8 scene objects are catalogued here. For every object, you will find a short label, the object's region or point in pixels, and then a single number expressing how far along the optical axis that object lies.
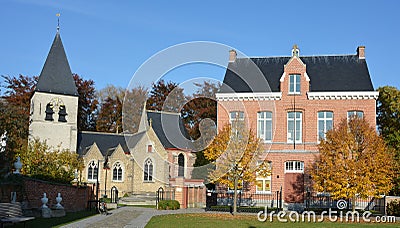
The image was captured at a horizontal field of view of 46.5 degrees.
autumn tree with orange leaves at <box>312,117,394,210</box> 22.31
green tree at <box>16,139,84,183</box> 28.22
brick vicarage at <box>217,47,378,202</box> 30.28
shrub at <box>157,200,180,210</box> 27.55
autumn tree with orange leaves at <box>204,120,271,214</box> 23.78
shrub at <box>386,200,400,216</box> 23.70
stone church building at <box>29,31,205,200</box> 44.03
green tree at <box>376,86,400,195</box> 38.34
